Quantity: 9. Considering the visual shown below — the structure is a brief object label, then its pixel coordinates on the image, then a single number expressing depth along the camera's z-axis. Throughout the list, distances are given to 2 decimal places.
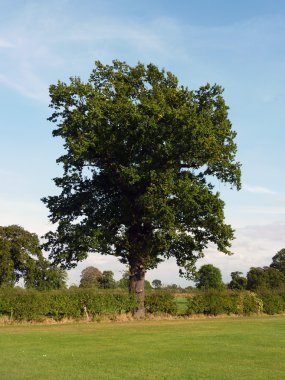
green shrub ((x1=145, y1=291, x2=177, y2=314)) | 35.19
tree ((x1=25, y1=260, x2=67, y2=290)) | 74.25
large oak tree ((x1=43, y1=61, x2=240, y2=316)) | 32.47
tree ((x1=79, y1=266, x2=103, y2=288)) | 125.10
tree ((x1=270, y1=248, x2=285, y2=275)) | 116.76
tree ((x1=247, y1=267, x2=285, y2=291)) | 98.18
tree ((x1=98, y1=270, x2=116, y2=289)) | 109.48
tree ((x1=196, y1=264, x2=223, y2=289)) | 114.69
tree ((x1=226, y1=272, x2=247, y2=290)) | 106.36
